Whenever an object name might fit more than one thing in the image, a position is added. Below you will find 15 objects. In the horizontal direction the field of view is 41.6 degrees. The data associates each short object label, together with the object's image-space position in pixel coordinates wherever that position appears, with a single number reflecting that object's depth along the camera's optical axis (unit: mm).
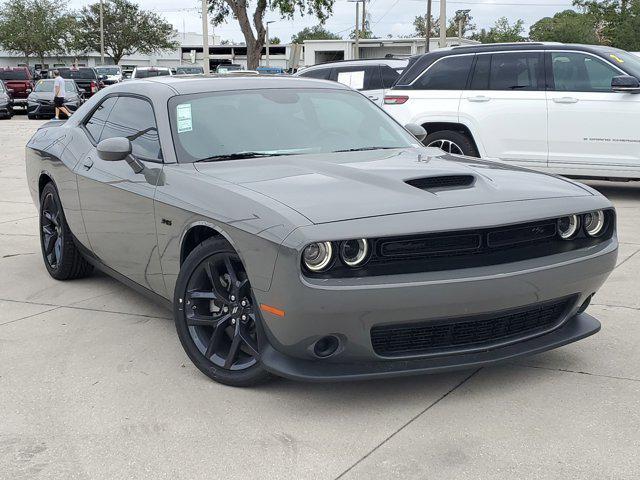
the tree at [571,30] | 63750
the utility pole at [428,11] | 48906
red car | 33250
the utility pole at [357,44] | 53650
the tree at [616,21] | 55562
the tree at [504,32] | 77050
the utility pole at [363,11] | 69750
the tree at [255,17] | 35719
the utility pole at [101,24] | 60844
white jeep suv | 9109
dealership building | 53941
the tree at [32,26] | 67188
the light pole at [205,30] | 30903
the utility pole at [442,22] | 27106
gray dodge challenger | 3354
